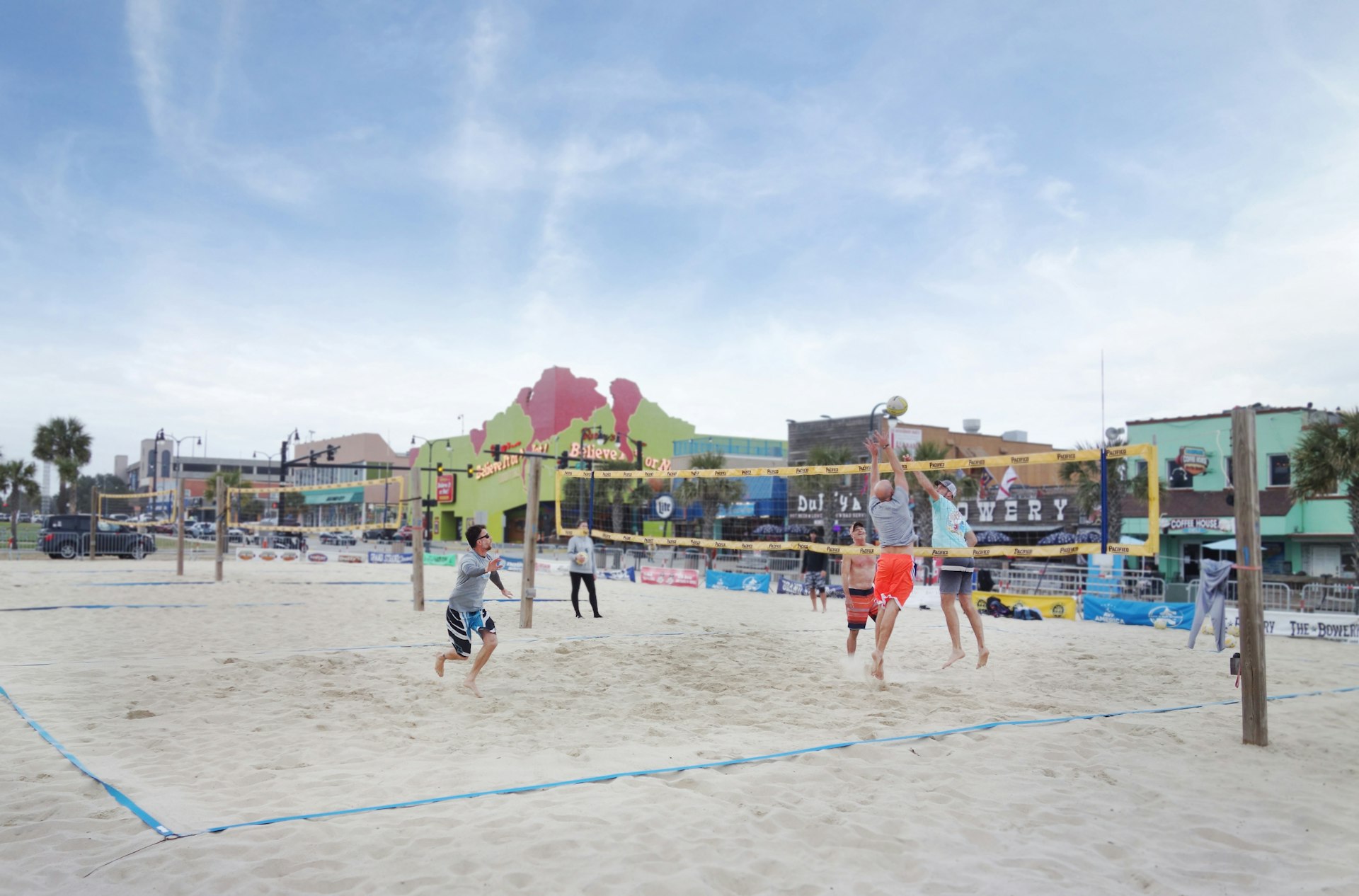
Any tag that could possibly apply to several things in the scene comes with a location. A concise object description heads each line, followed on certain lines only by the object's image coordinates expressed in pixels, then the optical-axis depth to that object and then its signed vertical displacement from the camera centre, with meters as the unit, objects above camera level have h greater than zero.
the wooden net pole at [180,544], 17.88 -0.93
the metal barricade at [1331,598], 15.16 -1.63
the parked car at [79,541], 26.19 -1.23
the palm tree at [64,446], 45.25 +2.67
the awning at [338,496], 66.31 +0.28
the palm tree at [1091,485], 25.51 +0.55
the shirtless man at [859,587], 7.80 -0.74
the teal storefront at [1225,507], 23.12 -0.07
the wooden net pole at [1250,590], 5.41 -0.52
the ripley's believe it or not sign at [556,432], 44.22 +3.59
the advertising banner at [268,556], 28.52 -1.83
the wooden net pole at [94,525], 25.12 -0.76
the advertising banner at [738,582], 20.52 -1.86
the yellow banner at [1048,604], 15.62 -1.77
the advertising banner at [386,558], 29.88 -1.94
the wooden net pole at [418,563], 12.41 -0.87
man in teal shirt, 7.45 -0.49
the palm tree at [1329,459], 18.03 +0.91
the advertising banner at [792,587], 19.83 -1.90
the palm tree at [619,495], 36.19 +0.27
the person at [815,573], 15.84 -1.28
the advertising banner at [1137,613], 14.05 -1.77
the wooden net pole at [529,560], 10.61 -0.70
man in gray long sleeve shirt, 6.69 -0.78
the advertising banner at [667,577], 21.92 -1.86
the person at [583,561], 12.17 -0.81
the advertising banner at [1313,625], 13.10 -1.82
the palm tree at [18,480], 41.09 +0.87
